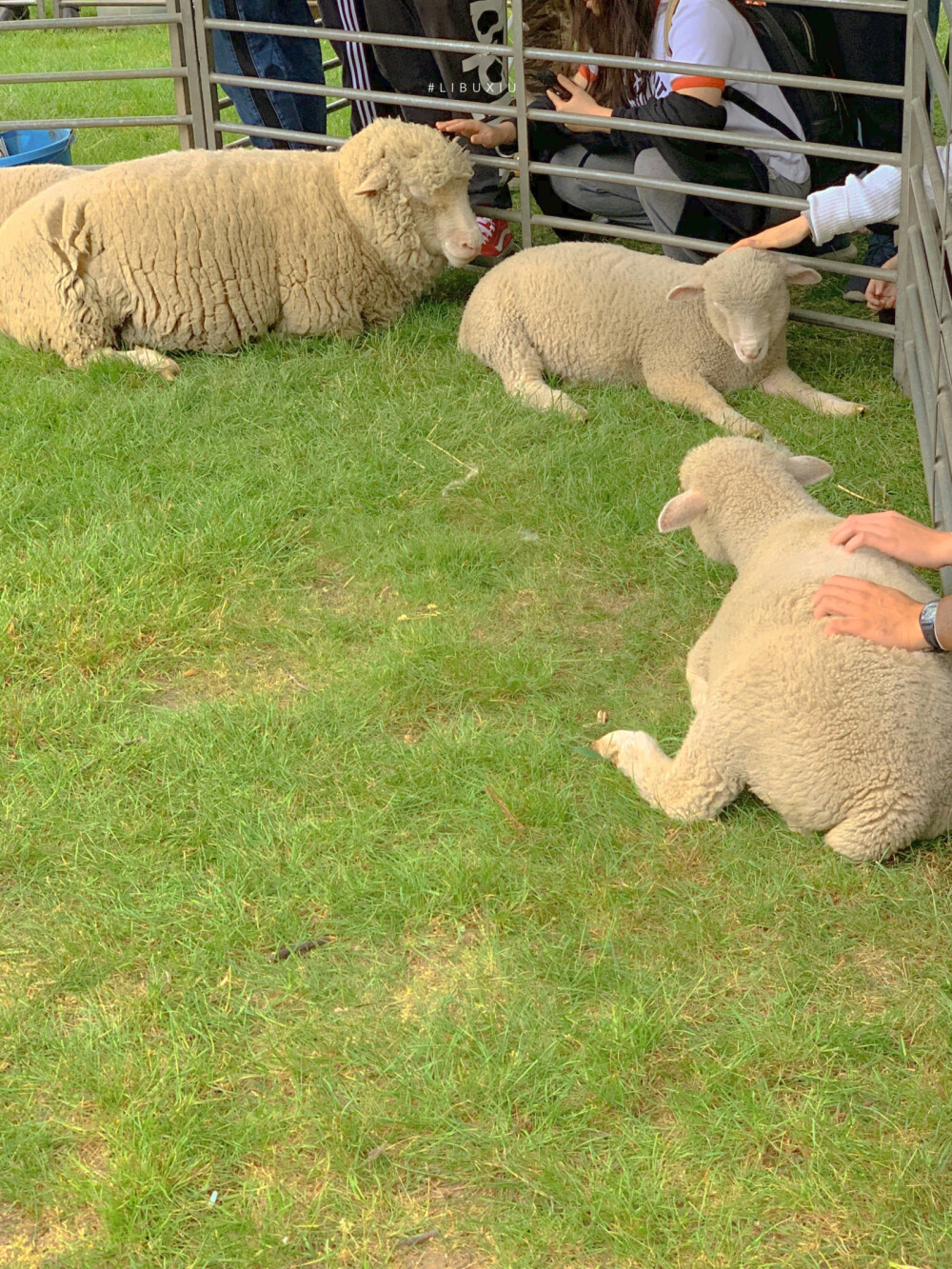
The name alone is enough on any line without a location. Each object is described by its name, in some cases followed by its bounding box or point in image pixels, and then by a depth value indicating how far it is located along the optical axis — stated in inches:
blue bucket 238.1
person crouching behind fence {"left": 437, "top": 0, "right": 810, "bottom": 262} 183.8
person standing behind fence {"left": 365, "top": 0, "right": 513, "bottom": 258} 208.1
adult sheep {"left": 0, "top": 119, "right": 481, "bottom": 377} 184.1
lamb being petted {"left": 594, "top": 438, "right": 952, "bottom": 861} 91.9
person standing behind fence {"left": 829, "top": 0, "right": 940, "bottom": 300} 186.5
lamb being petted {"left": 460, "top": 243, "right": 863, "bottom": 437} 163.2
